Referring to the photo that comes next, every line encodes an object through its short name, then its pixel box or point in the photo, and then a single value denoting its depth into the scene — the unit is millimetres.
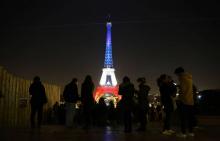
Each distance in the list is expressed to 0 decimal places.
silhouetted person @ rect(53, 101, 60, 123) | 11070
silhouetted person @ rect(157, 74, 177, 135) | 6476
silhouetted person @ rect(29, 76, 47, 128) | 7400
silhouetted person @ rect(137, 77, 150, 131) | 7302
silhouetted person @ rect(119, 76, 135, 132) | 6747
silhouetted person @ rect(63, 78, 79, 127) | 7459
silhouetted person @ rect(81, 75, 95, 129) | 7307
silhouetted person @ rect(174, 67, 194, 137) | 5878
